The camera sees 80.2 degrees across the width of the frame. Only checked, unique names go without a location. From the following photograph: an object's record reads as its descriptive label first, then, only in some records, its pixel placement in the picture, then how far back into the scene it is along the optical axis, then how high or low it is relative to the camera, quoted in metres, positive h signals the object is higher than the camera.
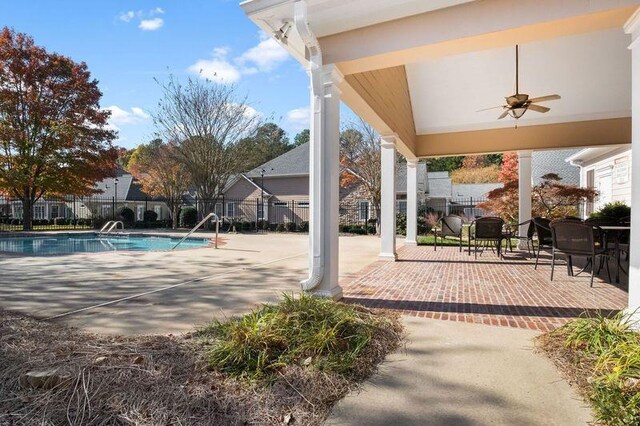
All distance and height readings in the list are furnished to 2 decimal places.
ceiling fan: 6.24 +1.85
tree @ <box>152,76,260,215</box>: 18.11 +4.27
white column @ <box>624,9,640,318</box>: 3.11 +0.27
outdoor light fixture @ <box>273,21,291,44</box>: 3.94 +1.91
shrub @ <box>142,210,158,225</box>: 23.98 -0.17
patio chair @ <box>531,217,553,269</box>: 6.70 -0.36
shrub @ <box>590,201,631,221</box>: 9.64 +0.08
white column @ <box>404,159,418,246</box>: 10.66 +0.27
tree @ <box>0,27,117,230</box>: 16.20 +3.99
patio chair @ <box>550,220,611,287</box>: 5.06 -0.36
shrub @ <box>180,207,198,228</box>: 22.55 -0.27
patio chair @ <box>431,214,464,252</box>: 9.41 -0.30
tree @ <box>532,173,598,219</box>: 11.29 +0.52
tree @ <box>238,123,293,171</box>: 19.22 +3.50
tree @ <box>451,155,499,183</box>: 34.75 +4.10
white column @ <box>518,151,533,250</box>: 9.93 +0.63
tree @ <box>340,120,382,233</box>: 17.44 +2.75
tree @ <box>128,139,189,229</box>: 19.98 +2.19
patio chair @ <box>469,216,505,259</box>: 7.63 -0.31
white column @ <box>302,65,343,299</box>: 4.20 +0.31
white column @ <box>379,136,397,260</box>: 7.68 +0.30
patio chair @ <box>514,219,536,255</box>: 8.06 -0.37
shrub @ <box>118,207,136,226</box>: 22.60 -0.16
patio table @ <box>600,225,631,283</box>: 5.49 -0.32
